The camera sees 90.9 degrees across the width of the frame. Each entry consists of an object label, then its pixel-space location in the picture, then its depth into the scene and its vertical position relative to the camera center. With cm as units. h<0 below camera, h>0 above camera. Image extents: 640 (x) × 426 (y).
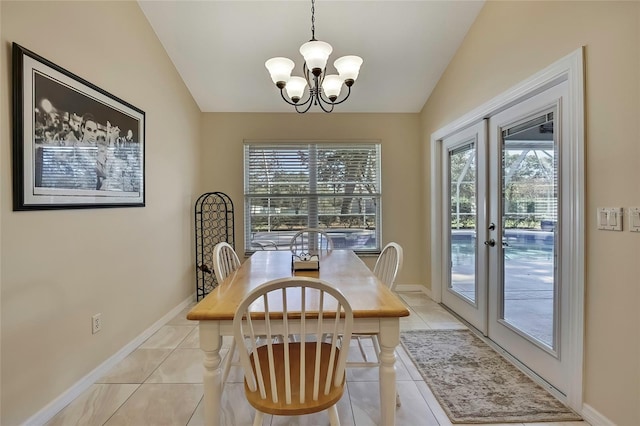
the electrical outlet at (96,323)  209 -75
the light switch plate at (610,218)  148 -3
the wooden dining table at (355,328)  132 -50
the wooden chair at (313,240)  400 -37
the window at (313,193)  396 +23
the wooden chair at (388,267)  188 -39
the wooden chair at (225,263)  187 -36
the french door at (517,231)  193 -15
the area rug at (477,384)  172 -109
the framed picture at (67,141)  158 +43
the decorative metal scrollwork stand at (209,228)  377 -21
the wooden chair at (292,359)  117 -57
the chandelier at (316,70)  191 +94
